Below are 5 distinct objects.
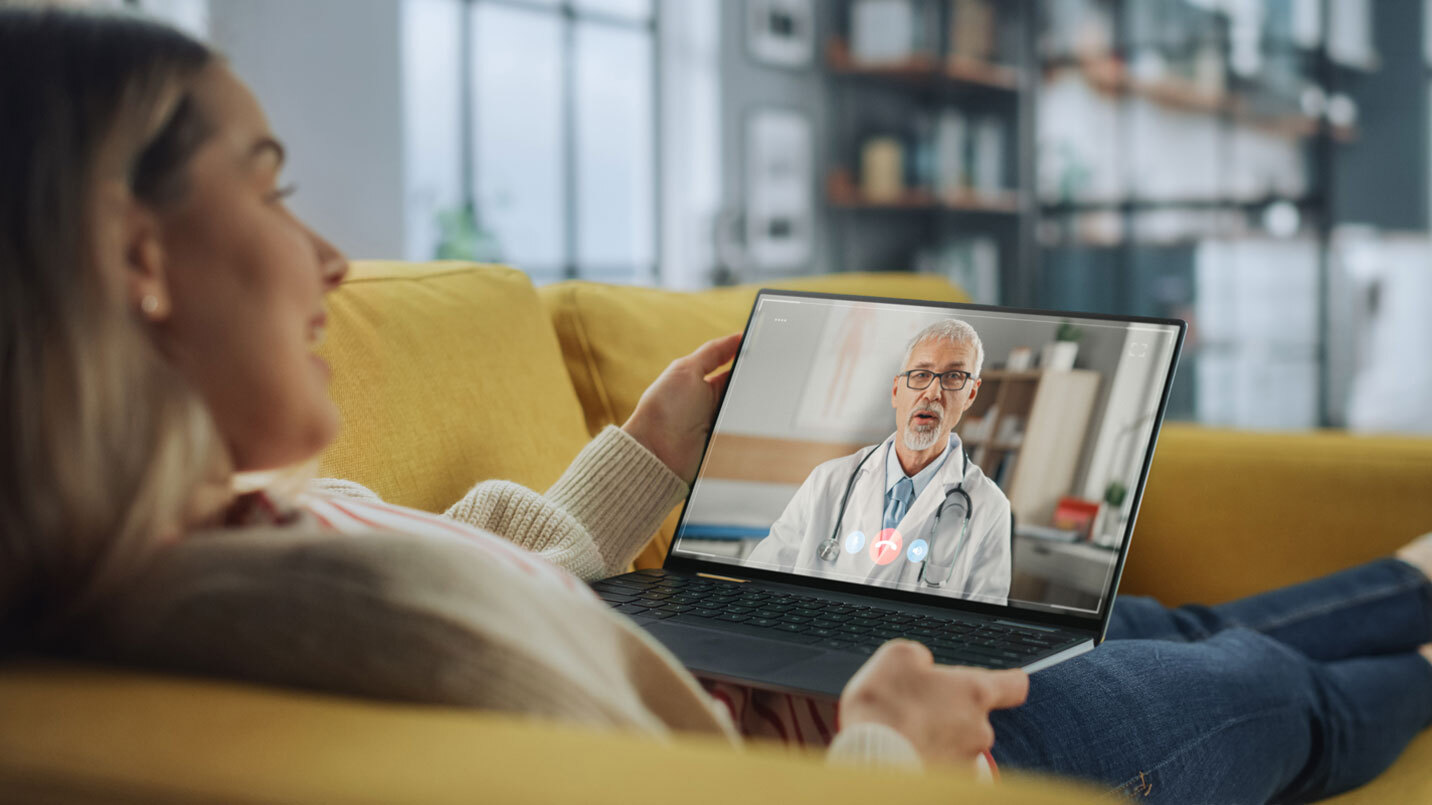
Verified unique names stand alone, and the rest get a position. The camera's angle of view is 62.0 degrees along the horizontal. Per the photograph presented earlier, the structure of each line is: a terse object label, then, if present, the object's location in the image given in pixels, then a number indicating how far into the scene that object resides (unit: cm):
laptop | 86
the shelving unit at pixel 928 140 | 465
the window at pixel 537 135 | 388
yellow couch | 40
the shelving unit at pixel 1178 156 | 396
